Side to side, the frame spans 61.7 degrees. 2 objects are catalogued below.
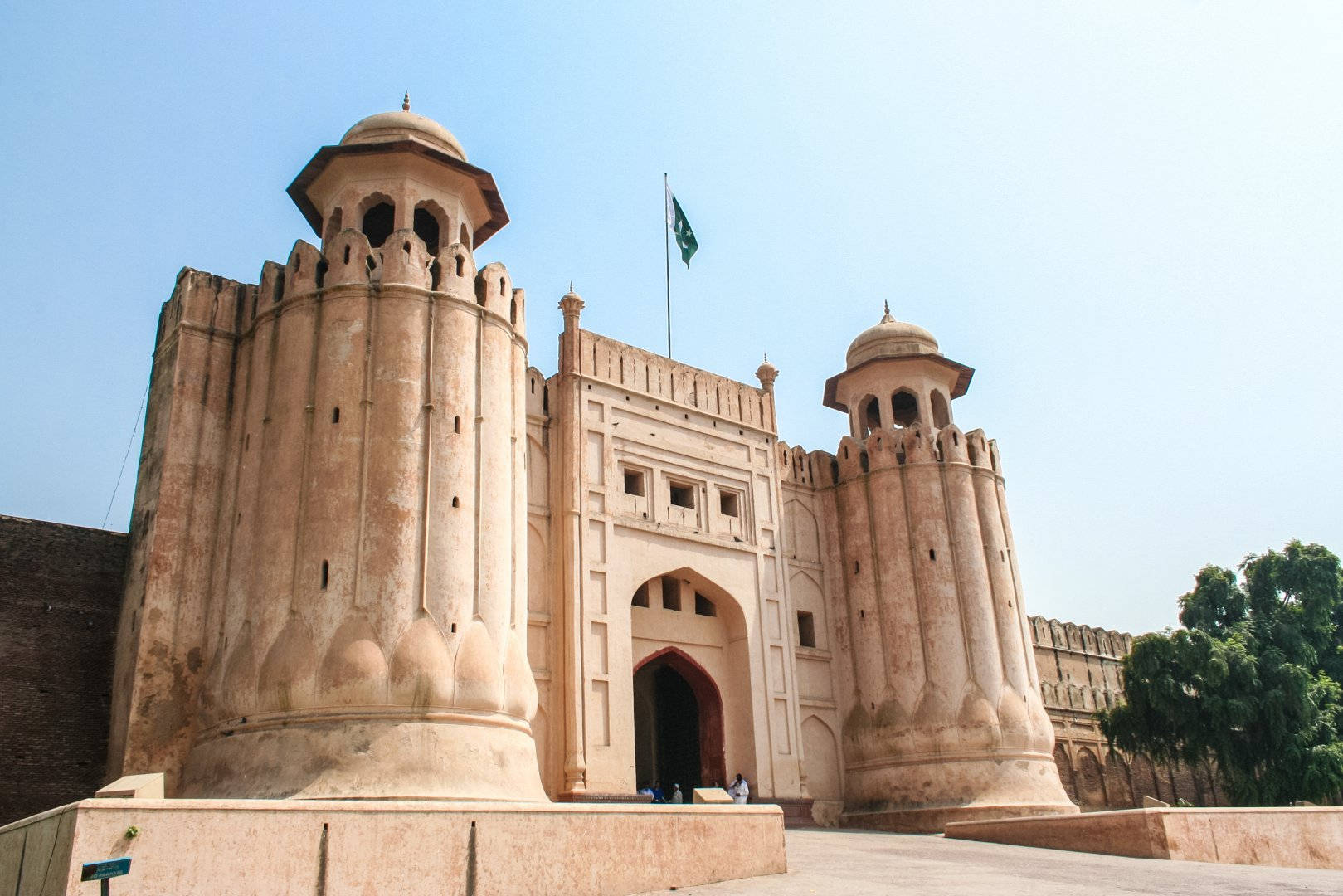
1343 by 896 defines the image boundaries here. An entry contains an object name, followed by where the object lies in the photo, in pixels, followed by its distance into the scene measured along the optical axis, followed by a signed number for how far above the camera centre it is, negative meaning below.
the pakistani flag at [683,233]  26.11 +13.29
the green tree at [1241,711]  25.22 +2.20
